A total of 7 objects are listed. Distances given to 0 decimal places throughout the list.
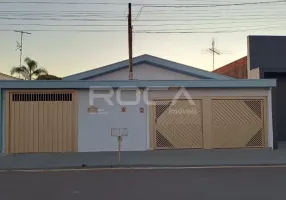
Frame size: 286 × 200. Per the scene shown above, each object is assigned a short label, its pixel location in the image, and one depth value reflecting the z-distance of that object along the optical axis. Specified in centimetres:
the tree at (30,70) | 4472
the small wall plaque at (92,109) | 1818
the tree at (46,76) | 4553
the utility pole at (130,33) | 2427
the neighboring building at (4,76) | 3575
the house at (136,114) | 1783
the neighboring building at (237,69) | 2586
